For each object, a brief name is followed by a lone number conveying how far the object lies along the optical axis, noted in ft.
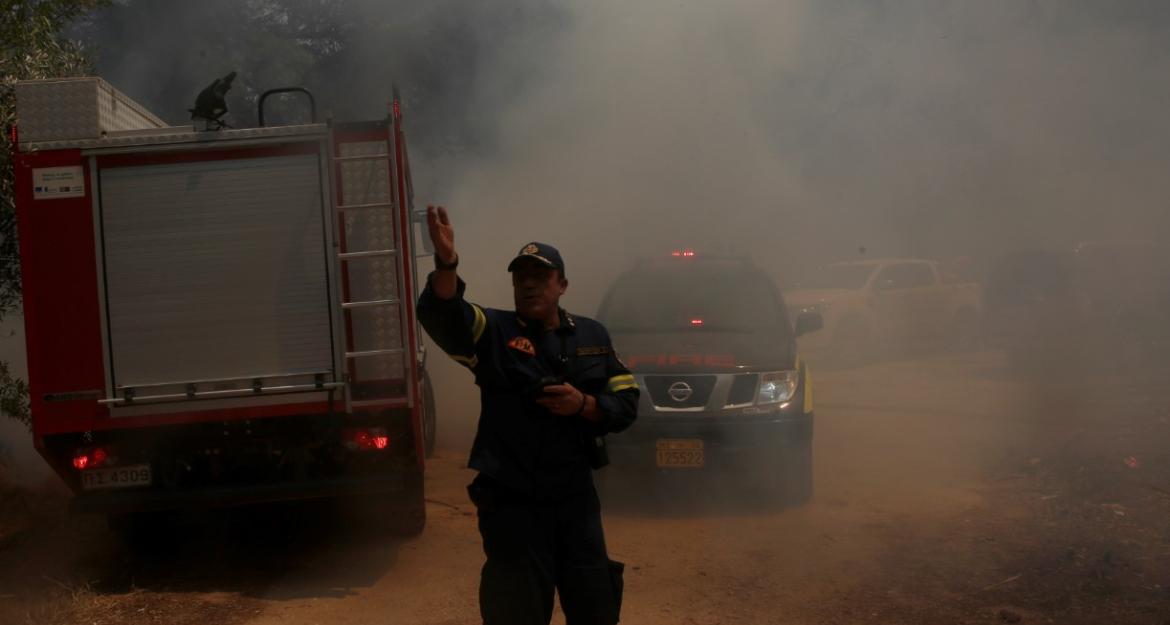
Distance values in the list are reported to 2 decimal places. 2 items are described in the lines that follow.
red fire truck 17.46
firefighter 10.23
